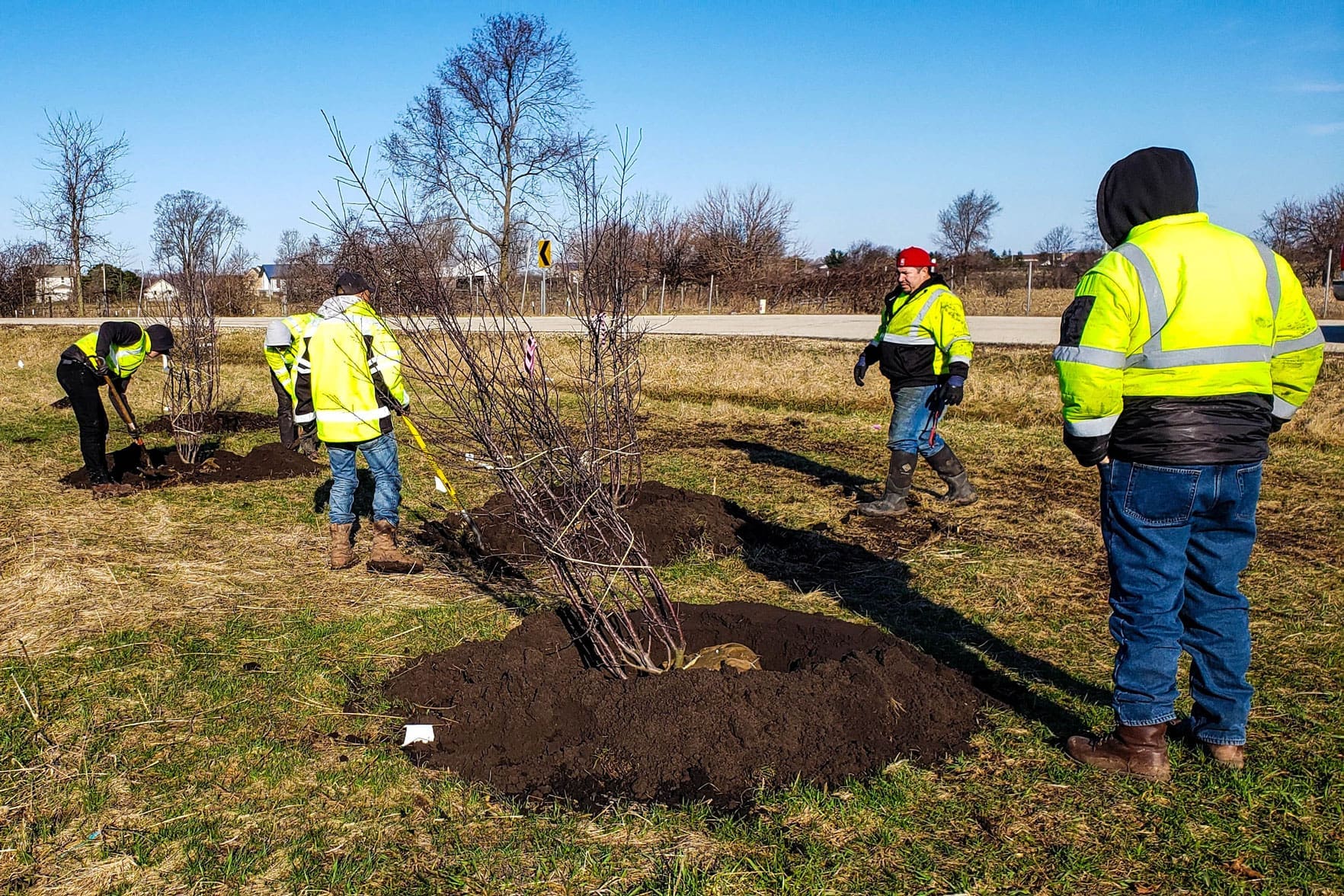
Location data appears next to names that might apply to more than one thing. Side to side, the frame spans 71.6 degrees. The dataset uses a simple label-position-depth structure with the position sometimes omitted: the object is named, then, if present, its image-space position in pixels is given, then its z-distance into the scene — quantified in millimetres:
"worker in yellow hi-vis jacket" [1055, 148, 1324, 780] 3037
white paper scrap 3730
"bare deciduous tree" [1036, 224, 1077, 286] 40969
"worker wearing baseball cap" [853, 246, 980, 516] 6875
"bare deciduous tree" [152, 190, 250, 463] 10156
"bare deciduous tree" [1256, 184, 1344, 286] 34000
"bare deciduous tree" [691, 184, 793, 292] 42156
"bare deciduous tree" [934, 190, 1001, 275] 54344
